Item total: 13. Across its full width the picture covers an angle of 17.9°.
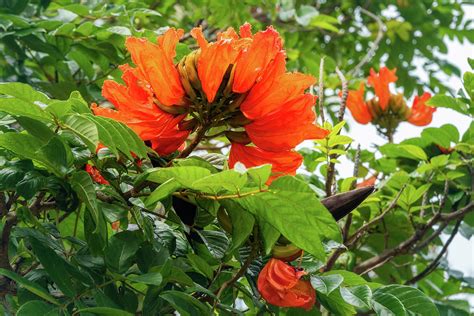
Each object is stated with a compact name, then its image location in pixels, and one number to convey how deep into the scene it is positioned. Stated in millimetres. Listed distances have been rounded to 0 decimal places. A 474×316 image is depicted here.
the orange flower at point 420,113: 2527
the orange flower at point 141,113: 1611
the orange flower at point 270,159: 1610
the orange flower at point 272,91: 1571
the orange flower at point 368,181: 2220
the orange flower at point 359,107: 2533
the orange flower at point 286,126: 1579
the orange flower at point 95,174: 1649
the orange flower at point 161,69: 1589
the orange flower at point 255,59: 1563
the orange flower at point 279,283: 1600
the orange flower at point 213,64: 1567
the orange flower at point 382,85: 2528
